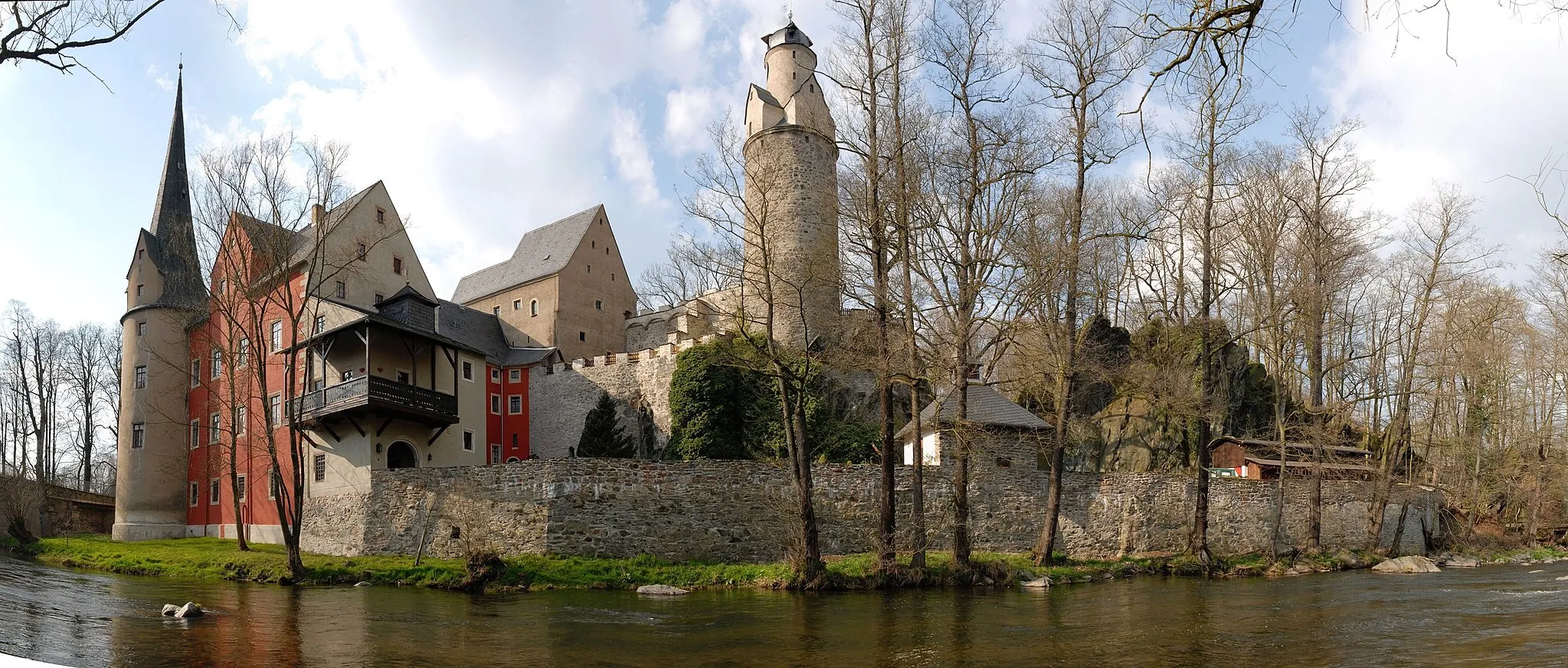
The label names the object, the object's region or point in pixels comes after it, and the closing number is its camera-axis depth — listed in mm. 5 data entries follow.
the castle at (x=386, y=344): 27594
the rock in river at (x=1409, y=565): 24156
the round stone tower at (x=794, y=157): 36531
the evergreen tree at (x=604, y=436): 35594
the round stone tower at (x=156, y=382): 35406
